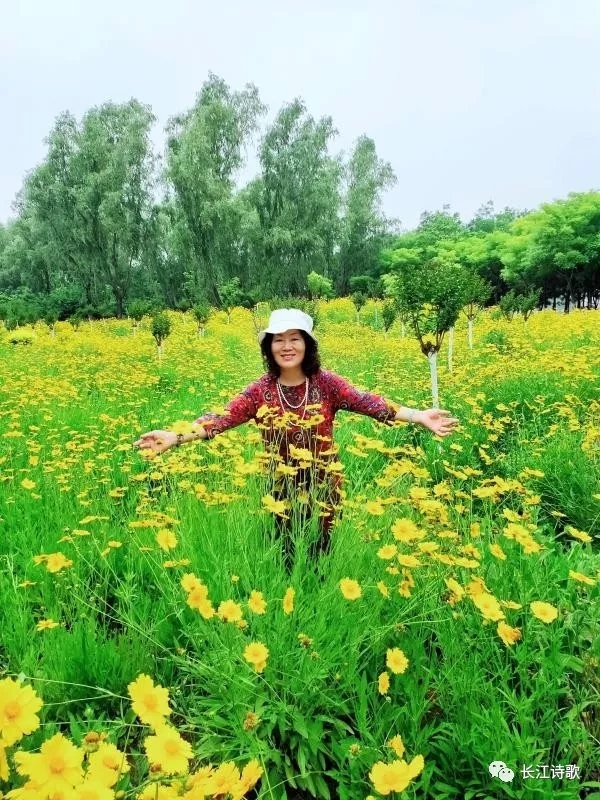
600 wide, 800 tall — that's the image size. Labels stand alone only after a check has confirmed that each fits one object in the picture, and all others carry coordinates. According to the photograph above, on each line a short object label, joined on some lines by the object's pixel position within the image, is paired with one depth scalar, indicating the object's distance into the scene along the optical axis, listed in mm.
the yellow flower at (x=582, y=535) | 2000
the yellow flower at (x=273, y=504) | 1739
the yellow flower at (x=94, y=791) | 832
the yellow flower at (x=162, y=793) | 898
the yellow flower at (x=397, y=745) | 1232
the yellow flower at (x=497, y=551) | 1697
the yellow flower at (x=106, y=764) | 872
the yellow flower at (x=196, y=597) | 1265
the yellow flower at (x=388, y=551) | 1704
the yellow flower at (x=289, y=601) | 1338
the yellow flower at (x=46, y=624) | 1609
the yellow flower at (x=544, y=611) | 1519
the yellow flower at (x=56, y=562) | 1599
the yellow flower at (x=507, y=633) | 1464
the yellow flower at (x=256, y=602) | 1397
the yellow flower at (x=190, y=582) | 1343
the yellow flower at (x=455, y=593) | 1551
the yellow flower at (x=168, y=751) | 864
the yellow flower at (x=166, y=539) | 1687
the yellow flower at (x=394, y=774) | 1061
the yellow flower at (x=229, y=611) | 1265
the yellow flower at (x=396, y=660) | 1442
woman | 2371
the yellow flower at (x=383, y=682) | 1376
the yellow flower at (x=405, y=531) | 1688
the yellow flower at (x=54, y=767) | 837
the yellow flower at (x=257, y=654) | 1284
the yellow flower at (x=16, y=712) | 815
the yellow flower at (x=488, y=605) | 1466
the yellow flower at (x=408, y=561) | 1657
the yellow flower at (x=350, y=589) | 1496
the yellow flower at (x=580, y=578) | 1617
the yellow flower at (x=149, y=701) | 945
